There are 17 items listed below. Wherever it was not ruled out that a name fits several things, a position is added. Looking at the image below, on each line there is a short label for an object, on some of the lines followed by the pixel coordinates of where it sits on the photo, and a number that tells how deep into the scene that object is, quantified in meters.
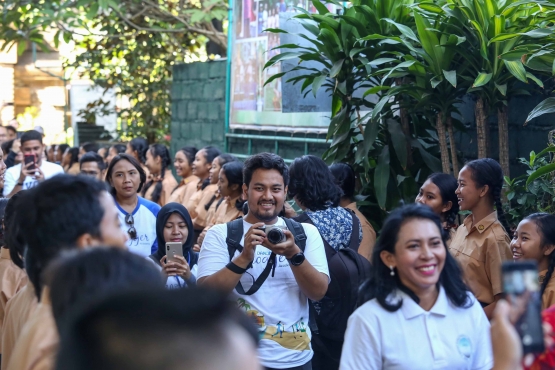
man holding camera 3.52
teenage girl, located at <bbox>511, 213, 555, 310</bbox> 3.83
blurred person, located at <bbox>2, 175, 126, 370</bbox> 2.17
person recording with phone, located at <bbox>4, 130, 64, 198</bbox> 7.31
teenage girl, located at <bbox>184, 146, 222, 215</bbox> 7.80
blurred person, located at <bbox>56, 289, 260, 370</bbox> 0.99
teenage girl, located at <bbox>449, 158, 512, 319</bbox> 4.10
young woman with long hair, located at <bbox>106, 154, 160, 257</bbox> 5.44
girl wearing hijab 4.89
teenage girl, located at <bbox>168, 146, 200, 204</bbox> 7.93
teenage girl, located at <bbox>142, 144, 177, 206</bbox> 8.44
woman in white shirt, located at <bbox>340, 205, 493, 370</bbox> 2.67
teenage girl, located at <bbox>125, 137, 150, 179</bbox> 9.73
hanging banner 7.82
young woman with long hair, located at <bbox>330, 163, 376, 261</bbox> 5.30
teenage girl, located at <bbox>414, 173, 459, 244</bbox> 4.69
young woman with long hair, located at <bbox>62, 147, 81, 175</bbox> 12.34
